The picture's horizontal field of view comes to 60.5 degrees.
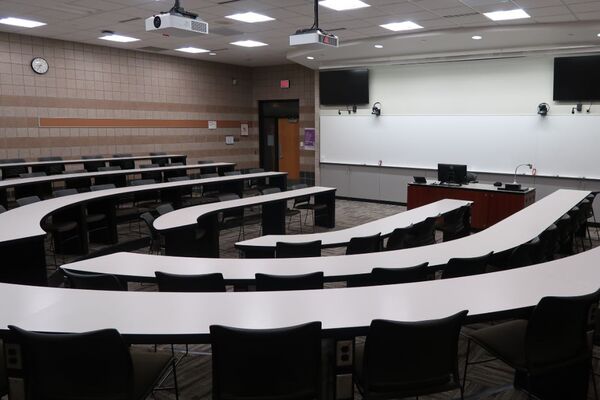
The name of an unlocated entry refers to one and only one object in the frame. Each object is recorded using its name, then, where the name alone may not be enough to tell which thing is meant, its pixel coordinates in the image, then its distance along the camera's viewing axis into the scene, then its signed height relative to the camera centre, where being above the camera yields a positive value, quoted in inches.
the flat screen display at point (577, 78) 335.3 +40.7
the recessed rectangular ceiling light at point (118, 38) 375.6 +82.1
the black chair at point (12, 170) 334.0 -13.0
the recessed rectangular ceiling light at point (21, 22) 320.2 +81.3
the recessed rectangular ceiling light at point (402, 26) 317.7 +74.1
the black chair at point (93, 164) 389.1 -11.7
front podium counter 315.6 -35.5
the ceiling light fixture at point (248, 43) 397.1 +81.0
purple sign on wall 516.7 +6.7
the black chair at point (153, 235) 225.3 -39.0
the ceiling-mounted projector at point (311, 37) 238.1 +50.2
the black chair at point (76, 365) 81.8 -35.3
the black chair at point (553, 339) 99.4 -39.7
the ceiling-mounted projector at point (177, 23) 207.2 +50.7
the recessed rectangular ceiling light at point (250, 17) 303.1 +77.2
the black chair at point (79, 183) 330.0 -21.7
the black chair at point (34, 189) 307.3 -23.4
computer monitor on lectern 340.8 -20.3
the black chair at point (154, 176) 378.3 -20.5
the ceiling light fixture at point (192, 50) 434.0 +83.5
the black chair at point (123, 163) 412.8 -12.1
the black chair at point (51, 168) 363.6 -13.1
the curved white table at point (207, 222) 215.8 -35.4
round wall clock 380.5 +63.0
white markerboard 347.6 +0.5
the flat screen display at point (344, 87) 446.0 +50.7
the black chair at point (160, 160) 448.3 -10.6
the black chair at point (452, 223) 265.7 -42.2
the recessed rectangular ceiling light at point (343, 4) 265.9 +73.4
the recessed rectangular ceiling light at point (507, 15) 281.1 +70.4
